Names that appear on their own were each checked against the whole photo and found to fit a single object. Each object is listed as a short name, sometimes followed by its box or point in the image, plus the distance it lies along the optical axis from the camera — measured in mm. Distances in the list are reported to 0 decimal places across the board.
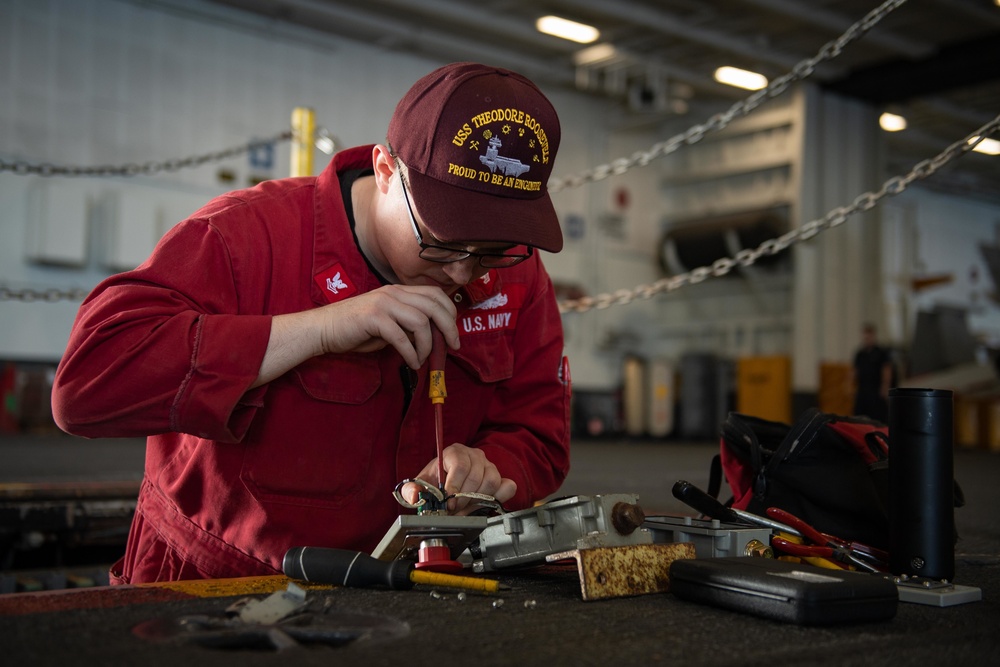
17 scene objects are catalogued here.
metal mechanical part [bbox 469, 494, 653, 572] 1034
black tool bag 1468
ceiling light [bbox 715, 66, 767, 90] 10539
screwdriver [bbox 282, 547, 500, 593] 1021
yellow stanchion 3412
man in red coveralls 1158
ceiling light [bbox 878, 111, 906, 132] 12117
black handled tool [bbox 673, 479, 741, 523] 1276
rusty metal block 1001
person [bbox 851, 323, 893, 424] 8984
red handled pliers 1229
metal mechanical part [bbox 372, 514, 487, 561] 1068
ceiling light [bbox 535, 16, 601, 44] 9414
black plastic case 888
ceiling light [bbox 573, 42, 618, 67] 10145
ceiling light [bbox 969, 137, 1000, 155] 12695
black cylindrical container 1120
